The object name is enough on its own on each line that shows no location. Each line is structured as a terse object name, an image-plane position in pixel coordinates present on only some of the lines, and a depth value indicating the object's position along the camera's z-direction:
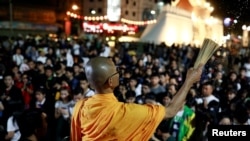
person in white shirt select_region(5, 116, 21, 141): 5.15
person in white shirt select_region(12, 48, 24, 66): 12.11
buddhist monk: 2.80
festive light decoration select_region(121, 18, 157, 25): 40.06
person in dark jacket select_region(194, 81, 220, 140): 5.41
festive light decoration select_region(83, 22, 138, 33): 36.12
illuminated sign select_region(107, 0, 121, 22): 43.69
